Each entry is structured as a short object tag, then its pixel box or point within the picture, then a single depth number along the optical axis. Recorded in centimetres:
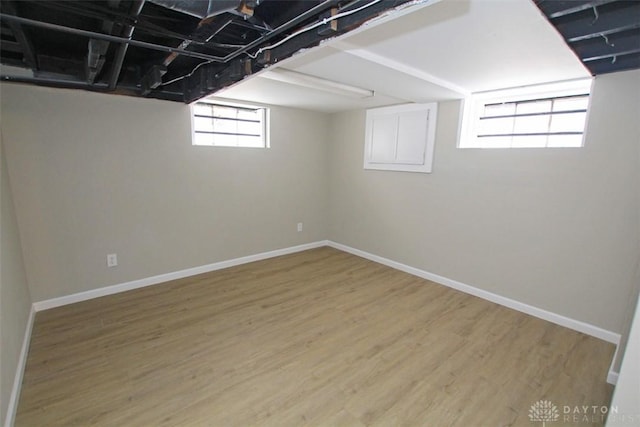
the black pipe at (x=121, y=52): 129
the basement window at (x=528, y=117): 264
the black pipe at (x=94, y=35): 135
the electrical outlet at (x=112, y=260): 304
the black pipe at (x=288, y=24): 131
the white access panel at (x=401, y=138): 358
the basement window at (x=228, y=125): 359
